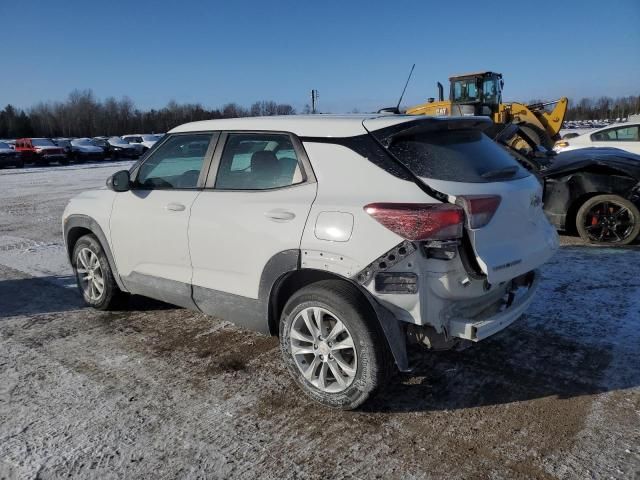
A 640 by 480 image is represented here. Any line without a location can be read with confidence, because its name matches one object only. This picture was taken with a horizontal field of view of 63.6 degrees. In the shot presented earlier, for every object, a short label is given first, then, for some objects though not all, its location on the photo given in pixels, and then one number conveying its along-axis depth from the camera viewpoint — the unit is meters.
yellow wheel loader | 17.98
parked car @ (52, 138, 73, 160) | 32.87
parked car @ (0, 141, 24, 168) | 29.25
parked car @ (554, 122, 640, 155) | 10.95
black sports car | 6.77
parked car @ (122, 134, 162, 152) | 38.41
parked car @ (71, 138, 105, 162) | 33.94
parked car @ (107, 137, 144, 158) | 36.25
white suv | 2.82
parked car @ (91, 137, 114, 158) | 35.88
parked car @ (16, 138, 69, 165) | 30.92
